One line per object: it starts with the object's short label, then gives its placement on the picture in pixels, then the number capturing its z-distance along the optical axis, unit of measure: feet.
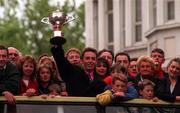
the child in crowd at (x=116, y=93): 33.63
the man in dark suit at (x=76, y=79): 35.76
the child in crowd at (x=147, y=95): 34.04
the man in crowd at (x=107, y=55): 43.94
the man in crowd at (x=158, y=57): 42.62
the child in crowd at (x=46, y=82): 36.86
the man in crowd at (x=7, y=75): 34.50
